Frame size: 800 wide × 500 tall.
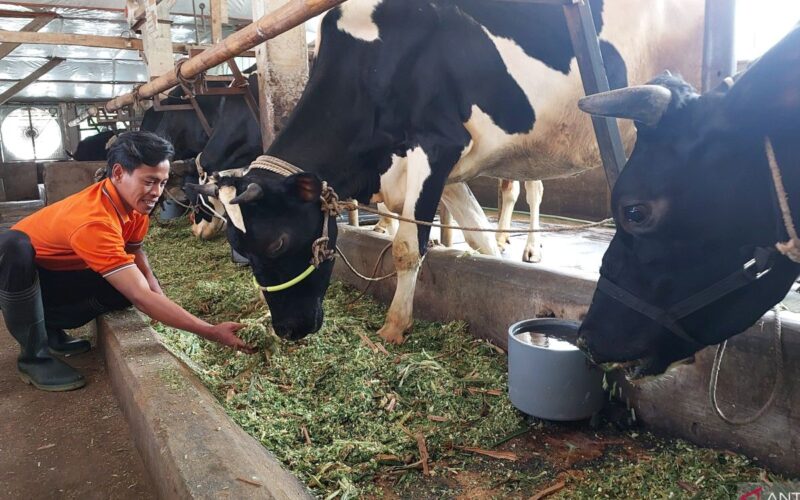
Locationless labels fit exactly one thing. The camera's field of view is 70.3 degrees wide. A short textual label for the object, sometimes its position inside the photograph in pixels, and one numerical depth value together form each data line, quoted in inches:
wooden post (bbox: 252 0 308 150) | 167.6
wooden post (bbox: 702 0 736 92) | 87.5
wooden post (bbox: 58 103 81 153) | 847.7
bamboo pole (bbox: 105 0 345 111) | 110.5
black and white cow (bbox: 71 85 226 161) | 293.7
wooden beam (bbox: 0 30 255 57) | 324.2
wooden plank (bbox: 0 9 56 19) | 349.1
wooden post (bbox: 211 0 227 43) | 270.8
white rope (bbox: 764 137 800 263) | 49.4
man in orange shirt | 99.7
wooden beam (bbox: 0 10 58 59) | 380.2
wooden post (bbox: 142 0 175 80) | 300.0
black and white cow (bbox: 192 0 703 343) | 123.6
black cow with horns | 50.3
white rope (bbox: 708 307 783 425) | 69.5
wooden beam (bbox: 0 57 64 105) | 526.9
